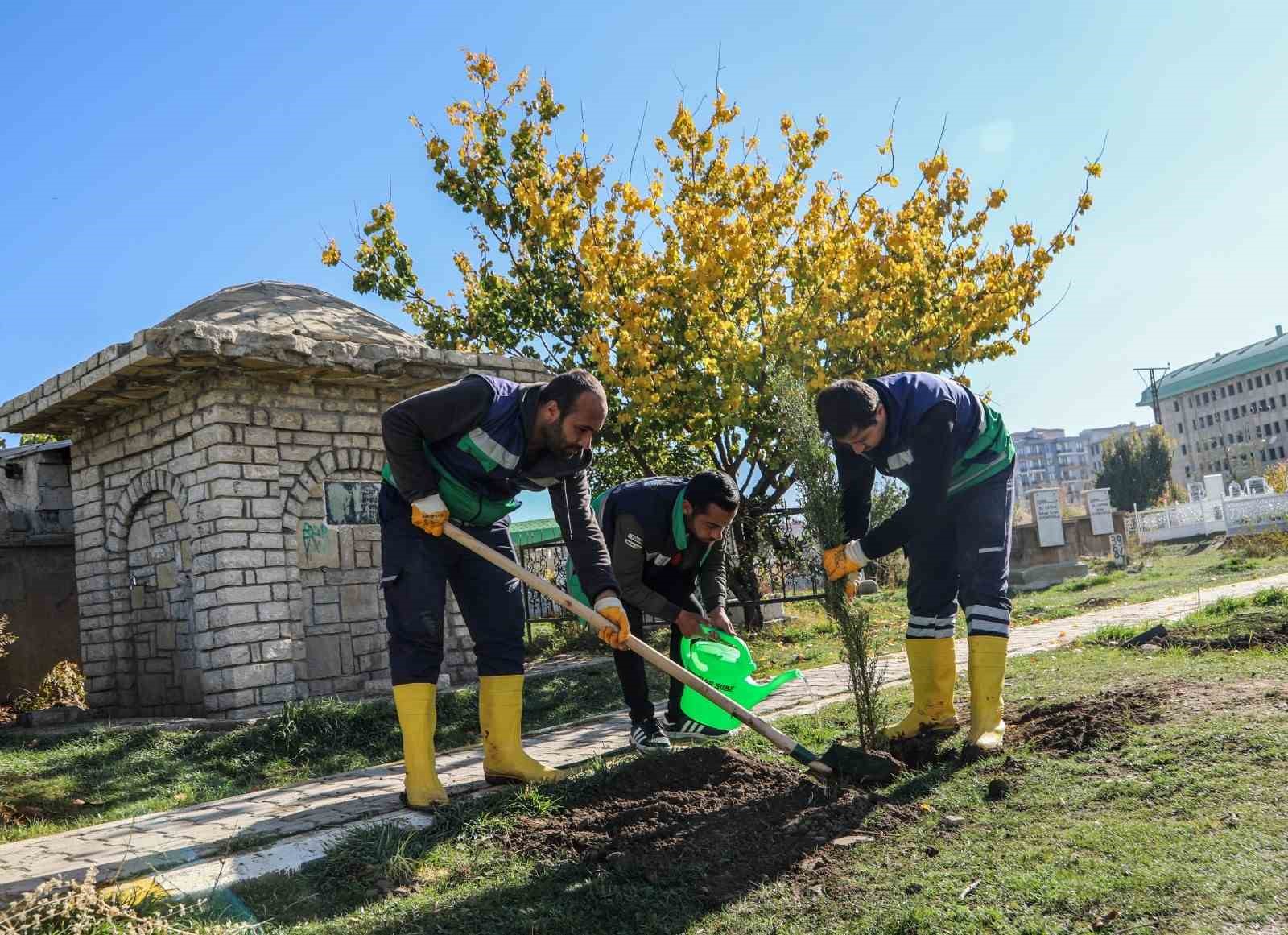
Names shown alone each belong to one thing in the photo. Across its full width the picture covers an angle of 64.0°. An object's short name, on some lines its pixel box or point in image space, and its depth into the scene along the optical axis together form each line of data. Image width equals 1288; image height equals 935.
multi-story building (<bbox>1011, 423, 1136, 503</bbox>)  141.00
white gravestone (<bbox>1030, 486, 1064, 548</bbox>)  18.78
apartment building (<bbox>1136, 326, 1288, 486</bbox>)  85.06
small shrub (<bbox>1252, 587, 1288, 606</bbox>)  8.16
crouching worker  4.96
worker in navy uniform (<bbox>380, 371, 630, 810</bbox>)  4.35
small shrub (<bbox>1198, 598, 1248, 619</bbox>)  8.11
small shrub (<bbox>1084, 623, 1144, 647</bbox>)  7.71
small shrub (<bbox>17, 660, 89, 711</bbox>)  10.05
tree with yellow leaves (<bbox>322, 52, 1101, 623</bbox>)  11.52
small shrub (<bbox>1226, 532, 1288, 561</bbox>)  17.00
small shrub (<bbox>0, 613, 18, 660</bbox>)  9.47
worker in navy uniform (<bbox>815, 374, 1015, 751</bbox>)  4.43
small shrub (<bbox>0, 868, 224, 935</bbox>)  2.83
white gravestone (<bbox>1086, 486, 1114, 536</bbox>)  22.20
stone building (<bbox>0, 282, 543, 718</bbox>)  8.08
